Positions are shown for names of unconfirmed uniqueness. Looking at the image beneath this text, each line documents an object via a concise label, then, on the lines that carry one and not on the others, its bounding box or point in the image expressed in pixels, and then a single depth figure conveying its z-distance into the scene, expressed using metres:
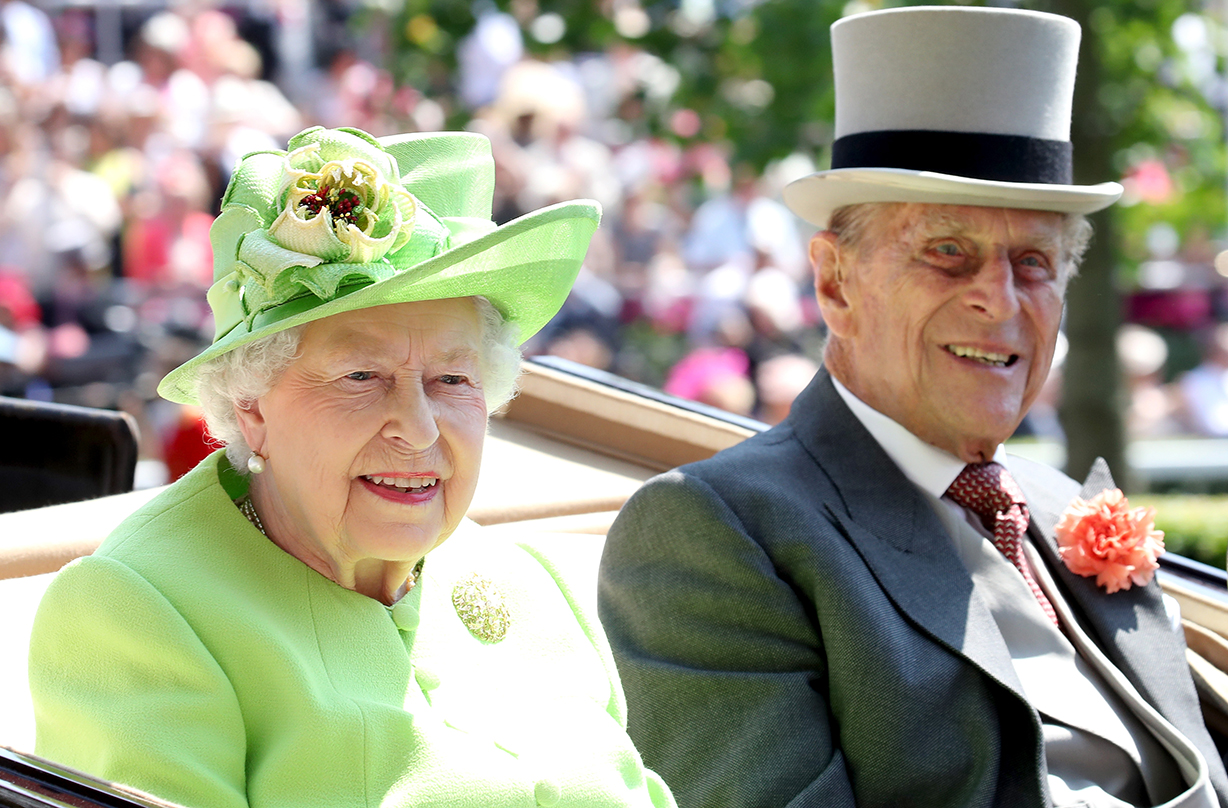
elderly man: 4.35
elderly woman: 3.21
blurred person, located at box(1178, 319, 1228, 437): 17.16
